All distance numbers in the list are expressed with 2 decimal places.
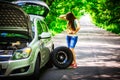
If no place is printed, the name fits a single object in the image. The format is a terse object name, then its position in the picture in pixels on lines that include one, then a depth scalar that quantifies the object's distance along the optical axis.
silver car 5.93
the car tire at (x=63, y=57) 7.94
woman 8.20
